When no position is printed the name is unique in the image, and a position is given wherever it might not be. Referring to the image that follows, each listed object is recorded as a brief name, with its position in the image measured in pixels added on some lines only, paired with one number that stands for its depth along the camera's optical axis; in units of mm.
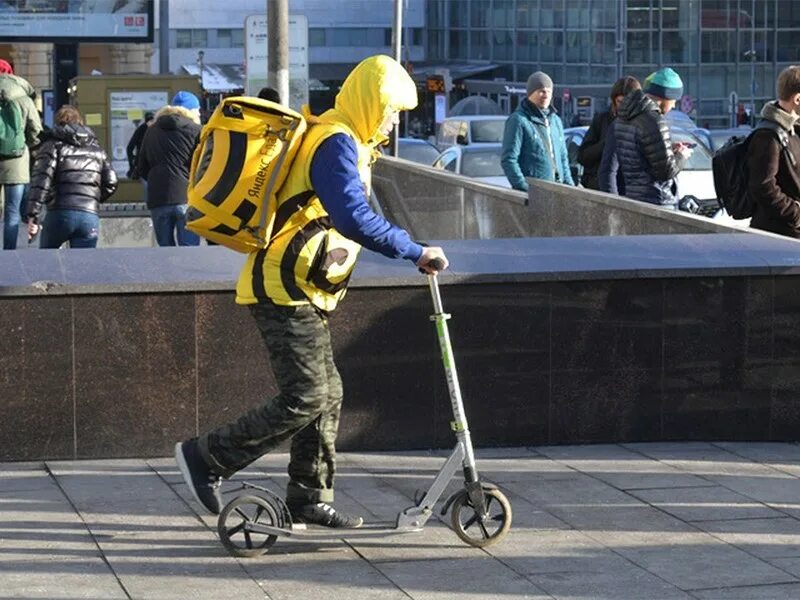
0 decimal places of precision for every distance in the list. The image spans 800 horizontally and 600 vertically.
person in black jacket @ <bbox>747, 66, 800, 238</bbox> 8992
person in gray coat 14578
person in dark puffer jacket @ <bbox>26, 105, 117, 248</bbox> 12641
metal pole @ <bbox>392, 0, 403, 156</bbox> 38678
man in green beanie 10695
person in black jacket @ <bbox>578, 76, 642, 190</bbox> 12867
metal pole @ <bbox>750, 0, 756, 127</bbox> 73312
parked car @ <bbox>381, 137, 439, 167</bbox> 28427
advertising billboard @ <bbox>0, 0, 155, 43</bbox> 27781
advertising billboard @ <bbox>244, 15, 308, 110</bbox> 17516
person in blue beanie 13633
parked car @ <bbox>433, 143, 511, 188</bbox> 22656
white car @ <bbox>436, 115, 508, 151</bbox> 31141
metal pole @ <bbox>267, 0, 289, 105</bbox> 16500
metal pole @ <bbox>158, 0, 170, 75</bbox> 30062
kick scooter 6148
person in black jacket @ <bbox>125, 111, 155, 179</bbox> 16130
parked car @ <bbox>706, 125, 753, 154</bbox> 28378
